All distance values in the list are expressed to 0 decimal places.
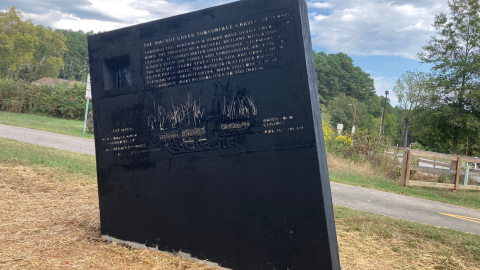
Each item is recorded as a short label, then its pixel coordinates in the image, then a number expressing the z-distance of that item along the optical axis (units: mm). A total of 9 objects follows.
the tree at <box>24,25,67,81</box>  50375
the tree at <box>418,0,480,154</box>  18453
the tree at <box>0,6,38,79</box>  38188
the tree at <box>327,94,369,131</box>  53594
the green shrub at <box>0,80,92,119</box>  23453
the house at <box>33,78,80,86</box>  62062
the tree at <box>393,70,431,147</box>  43344
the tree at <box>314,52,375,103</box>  74875
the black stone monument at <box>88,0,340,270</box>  3135
